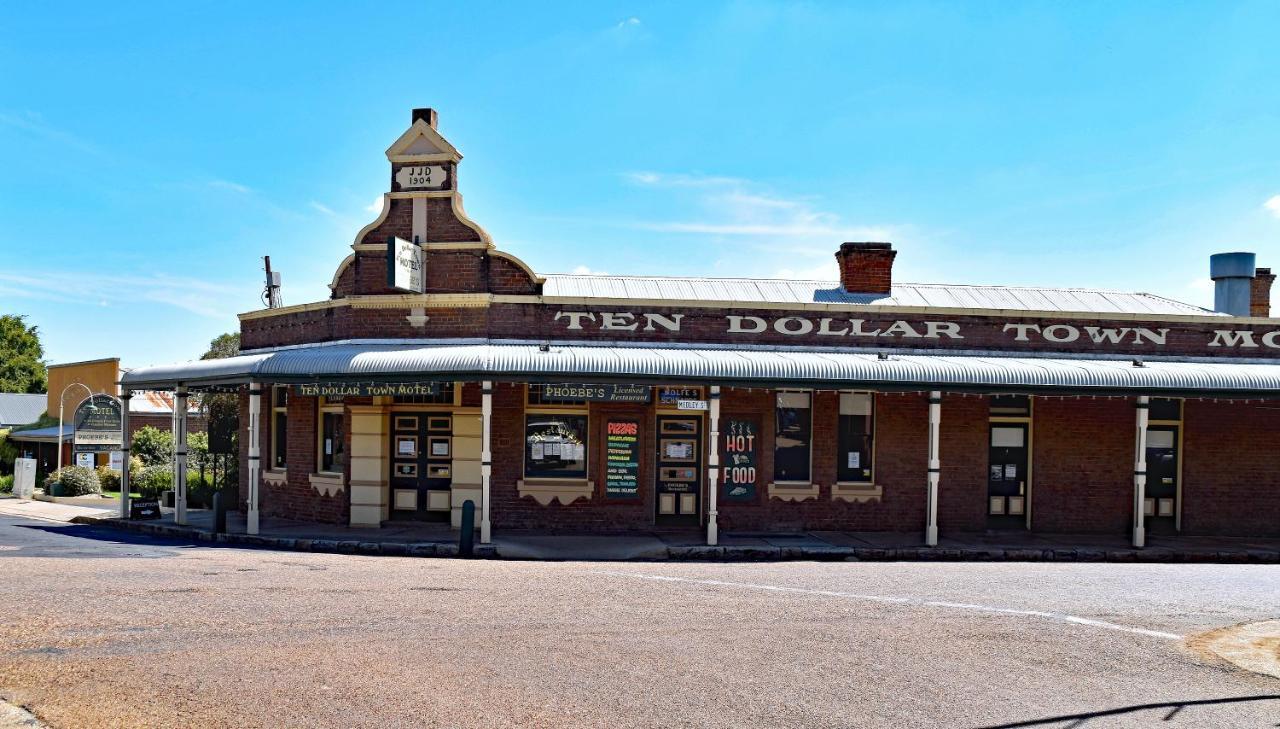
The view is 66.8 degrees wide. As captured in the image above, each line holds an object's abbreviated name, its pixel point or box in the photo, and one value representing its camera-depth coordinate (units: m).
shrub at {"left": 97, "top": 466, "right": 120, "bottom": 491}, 28.80
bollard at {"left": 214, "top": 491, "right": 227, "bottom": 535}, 16.08
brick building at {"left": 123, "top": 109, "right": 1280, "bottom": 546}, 17.00
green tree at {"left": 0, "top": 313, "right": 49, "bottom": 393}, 71.44
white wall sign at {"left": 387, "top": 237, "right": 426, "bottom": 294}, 16.56
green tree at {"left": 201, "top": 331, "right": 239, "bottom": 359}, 36.56
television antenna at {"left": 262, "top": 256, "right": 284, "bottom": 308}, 30.52
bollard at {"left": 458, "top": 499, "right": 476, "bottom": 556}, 14.71
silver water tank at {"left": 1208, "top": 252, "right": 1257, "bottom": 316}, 21.52
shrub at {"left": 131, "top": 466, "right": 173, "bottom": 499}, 26.67
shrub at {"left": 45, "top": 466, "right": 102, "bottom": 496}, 27.23
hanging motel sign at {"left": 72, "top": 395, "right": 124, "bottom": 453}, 26.28
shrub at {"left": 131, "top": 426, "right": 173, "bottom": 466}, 31.25
